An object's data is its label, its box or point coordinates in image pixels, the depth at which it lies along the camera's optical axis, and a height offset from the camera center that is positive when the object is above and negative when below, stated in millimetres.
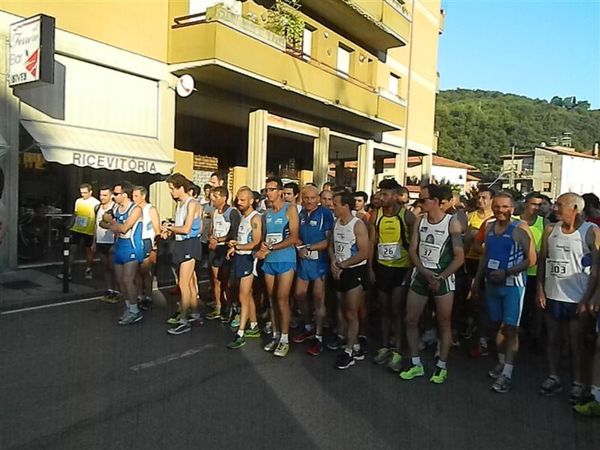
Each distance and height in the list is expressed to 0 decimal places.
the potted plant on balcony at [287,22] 14484 +4898
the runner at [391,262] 5953 -631
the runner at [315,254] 6234 -601
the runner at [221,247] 7414 -679
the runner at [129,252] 7047 -753
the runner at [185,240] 6875 -555
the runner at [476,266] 6441 -743
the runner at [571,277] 4941 -607
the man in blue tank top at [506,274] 5270 -639
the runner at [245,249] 6320 -588
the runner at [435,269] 5234 -613
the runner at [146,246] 7406 -725
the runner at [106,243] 8438 -770
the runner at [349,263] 5793 -653
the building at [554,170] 73000 +5845
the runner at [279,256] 6047 -633
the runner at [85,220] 9547 -484
